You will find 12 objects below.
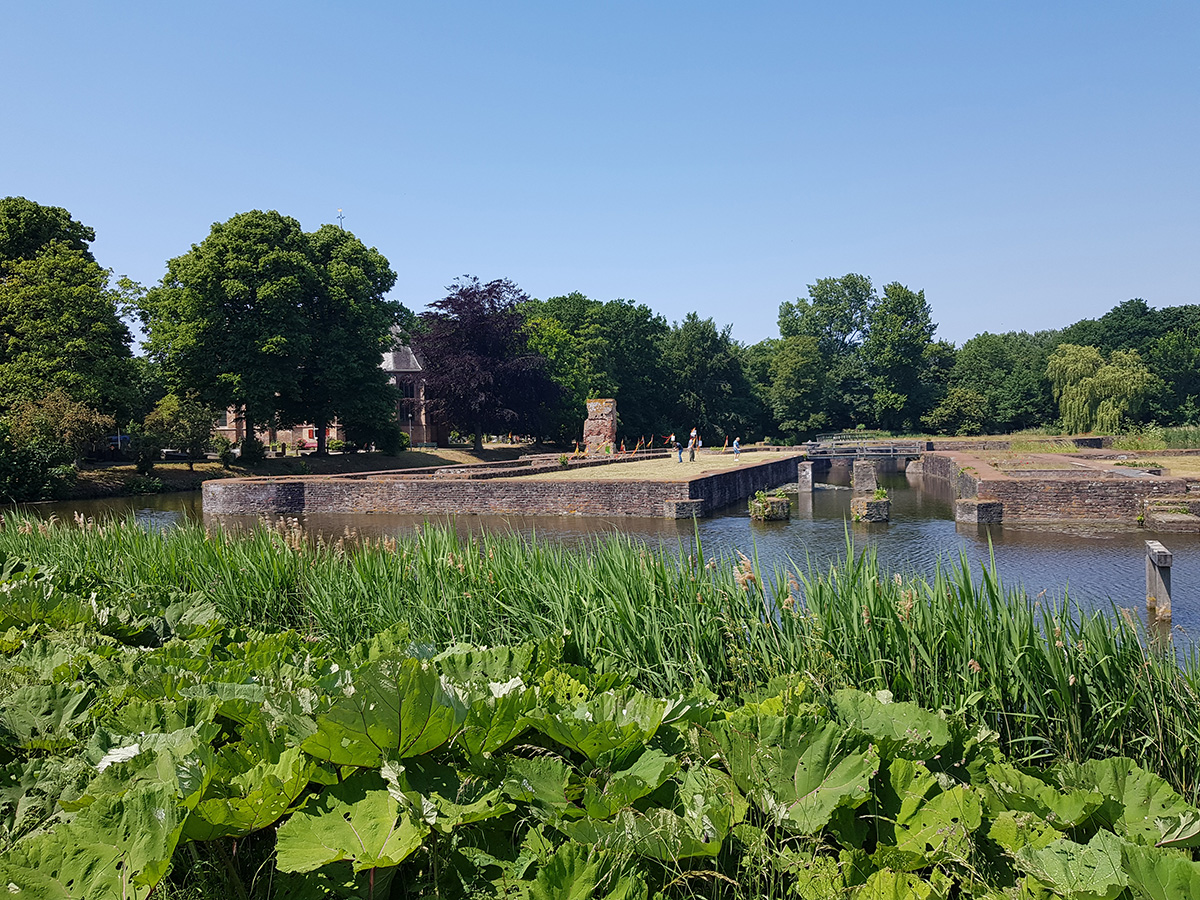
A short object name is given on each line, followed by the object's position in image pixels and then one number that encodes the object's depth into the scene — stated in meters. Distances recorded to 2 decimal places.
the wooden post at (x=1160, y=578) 7.79
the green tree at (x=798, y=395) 59.94
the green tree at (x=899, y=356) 61.94
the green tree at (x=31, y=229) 31.08
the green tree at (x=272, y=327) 32.25
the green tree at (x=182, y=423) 30.70
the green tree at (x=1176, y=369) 55.94
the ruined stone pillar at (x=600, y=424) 36.59
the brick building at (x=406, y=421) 50.34
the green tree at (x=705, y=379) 56.19
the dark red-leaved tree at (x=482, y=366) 41.94
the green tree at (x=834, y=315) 79.50
